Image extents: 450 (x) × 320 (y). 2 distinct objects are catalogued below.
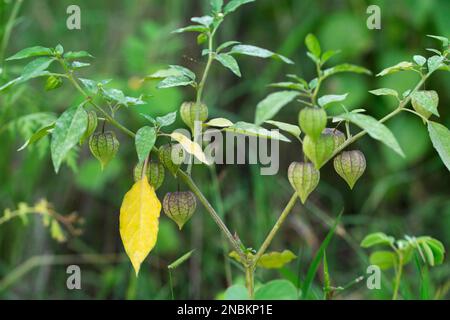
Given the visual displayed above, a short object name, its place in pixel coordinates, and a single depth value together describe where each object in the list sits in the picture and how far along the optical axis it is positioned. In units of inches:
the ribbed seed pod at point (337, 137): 30.9
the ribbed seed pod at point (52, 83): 31.3
